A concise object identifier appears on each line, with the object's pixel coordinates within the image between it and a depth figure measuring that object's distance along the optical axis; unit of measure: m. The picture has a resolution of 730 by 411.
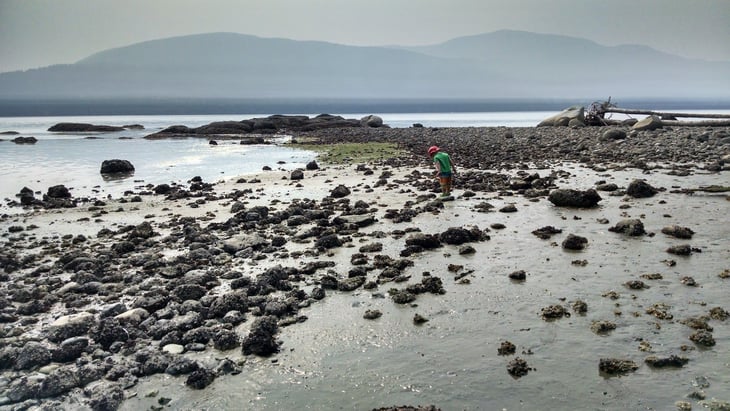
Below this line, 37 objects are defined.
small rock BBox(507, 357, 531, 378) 7.50
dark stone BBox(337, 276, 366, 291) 11.17
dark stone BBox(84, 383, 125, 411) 7.13
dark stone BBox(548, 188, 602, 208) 17.84
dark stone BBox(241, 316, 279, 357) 8.42
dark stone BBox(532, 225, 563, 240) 14.52
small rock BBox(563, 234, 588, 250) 13.37
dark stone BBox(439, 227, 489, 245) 14.25
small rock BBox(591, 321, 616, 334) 8.70
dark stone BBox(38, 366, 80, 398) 7.38
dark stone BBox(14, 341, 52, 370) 8.09
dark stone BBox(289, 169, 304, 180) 28.12
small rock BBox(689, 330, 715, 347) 8.04
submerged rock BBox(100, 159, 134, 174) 34.81
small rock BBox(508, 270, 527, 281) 11.38
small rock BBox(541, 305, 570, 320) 9.38
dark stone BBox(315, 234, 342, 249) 14.26
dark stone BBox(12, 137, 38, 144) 63.25
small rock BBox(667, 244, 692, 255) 12.46
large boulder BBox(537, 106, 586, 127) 58.72
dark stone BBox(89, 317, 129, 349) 8.82
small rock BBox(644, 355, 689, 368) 7.45
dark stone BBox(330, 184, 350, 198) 22.00
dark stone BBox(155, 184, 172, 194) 25.56
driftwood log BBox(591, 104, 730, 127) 46.31
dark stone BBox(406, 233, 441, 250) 13.93
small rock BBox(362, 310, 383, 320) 9.70
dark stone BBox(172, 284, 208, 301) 10.65
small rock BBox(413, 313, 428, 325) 9.44
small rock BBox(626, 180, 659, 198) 18.88
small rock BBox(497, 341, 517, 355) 8.15
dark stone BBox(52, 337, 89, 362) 8.34
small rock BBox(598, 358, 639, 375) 7.40
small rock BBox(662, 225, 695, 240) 13.85
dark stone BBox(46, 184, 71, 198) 24.77
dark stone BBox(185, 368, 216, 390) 7.54
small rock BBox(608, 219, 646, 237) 14.17
